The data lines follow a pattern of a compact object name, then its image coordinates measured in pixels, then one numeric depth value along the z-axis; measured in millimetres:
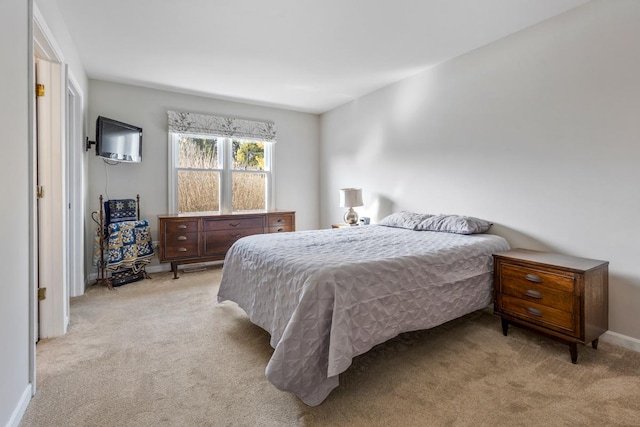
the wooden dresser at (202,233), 3791
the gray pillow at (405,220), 3327
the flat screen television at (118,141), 3475
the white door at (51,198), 2279
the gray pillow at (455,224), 2873
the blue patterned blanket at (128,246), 3520
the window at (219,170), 4430
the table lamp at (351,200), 4344
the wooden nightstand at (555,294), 1955
